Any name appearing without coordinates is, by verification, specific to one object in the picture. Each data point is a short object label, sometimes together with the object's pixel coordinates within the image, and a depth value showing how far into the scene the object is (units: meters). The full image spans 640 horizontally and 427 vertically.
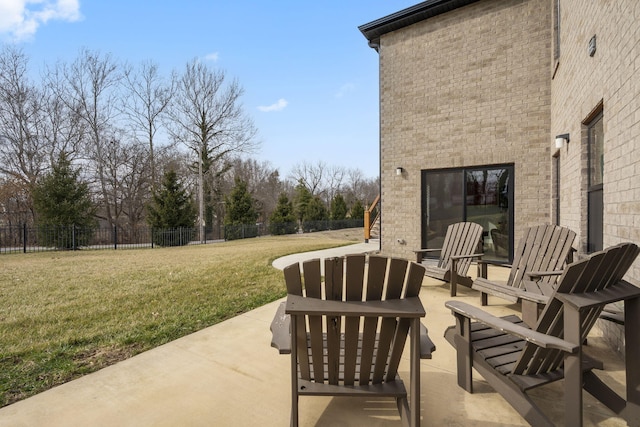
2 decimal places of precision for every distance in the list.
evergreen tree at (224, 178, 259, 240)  21.36
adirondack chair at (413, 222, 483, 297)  4.75
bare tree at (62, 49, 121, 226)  22.05
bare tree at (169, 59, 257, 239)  24.41
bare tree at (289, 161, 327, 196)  42.41
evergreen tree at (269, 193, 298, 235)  23.02
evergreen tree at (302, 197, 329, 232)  25.04
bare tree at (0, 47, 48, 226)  19.17
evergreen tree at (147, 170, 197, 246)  17.52
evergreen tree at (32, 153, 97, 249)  14.51
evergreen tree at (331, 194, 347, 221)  28.31
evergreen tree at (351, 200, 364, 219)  29.25
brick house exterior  4.13
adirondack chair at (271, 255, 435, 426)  1.67
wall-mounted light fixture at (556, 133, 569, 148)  5.18
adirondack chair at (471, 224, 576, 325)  3.32
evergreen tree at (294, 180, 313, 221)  27.70
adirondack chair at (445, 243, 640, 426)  1.65
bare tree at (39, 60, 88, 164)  20.69
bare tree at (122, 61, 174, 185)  23.77
